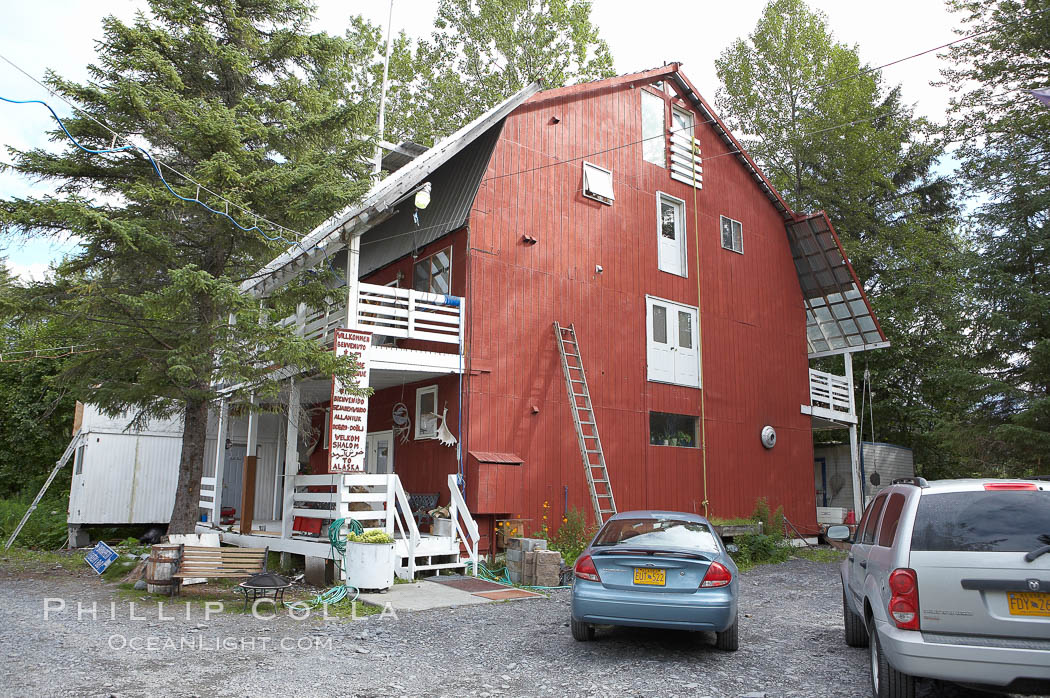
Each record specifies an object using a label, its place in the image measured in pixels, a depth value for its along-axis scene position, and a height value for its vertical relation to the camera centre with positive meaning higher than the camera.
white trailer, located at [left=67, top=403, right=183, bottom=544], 18.17 -0.23
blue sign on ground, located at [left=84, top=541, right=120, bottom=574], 11.97 -1.56
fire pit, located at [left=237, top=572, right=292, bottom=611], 9.11 -1.51
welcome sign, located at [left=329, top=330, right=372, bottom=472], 11.54 +0.78
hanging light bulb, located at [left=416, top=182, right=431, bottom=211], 12.61 +4.69
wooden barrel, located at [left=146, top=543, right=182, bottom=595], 10.18 -1.46
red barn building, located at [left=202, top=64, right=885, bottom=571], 13.34 +3.12
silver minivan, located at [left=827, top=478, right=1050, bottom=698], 4.40 -0.73
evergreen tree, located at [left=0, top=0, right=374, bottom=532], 10.55 +4.11
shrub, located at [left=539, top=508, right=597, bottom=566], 13.44 -1.30
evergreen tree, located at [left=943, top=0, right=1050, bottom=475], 17.06 +4.08
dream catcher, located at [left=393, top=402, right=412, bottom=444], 15.16 +0.96
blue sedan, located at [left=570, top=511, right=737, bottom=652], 6.64 -1.09
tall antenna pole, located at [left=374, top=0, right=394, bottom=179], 13.50 +6.67
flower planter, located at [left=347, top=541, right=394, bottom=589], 10.34 -1.41
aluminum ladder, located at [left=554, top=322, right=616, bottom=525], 14.38 +1.04
